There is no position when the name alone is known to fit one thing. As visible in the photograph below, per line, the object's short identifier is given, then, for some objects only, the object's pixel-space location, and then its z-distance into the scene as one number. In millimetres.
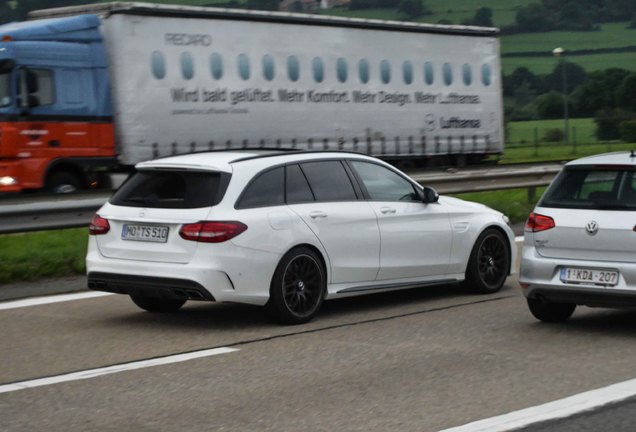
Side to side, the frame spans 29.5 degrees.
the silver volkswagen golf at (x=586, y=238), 8914
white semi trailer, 22297
